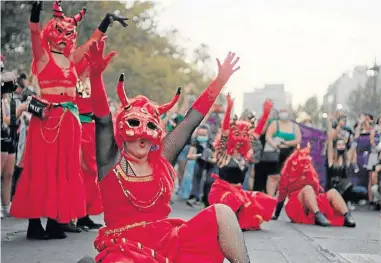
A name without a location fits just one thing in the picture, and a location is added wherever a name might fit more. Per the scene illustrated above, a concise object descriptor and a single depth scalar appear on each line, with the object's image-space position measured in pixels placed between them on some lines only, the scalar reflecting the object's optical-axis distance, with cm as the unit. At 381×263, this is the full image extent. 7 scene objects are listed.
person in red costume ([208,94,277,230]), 826
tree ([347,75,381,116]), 5325
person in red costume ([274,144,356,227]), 918
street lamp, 3165
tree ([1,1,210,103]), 2075
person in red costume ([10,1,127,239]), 643
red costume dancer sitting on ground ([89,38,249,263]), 388
